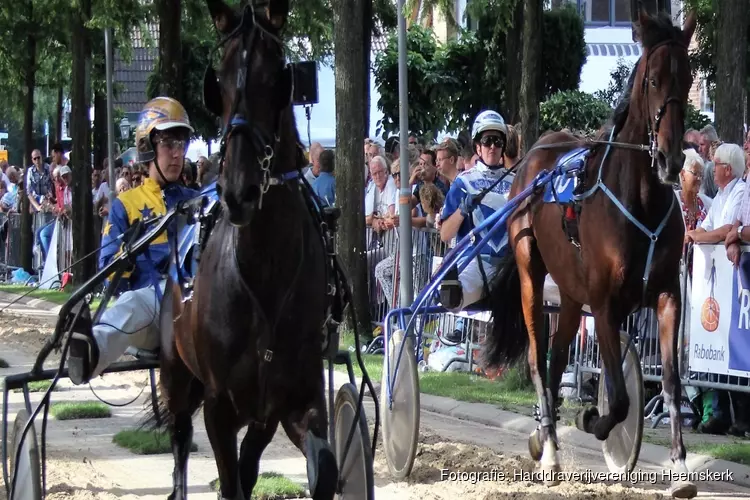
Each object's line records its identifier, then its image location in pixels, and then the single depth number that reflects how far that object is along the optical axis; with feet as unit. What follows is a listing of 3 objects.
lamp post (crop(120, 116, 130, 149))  82.33
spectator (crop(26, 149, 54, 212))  81.97
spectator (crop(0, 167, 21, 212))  94.35
